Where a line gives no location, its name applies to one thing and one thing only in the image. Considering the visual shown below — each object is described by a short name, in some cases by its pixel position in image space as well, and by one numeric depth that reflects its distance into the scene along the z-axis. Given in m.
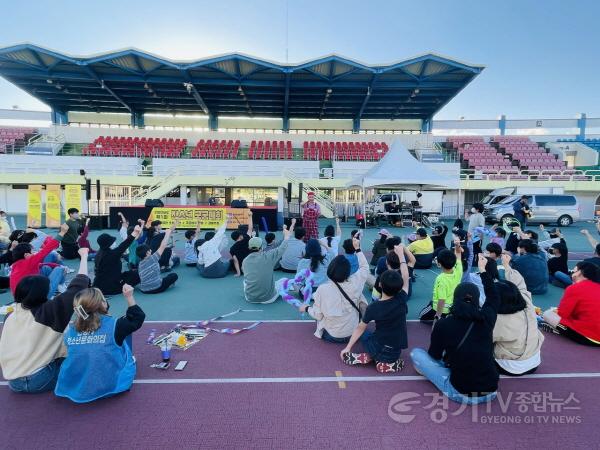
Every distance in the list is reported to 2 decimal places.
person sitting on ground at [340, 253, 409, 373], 3.94
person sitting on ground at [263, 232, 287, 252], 7.52
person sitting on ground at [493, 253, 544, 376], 3.79
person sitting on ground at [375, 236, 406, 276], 6.40
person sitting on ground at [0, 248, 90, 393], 3.51
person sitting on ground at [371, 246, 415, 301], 5.40
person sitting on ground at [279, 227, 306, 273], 9.34
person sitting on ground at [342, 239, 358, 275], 5.57
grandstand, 26.20
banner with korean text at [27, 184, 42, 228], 17.53
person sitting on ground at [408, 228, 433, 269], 8.92
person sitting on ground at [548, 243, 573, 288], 7.99
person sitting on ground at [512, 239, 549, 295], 7.38
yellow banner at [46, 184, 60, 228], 17.92
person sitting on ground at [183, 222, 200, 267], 10.20
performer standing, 11.81
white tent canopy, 16.19
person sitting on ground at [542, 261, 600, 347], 4.79
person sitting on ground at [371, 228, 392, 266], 8.60
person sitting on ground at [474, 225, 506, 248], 8.52
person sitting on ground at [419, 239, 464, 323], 5.07
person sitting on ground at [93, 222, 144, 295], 6.57
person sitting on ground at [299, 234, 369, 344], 4.61
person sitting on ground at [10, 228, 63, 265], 6.80
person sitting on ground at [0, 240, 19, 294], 6.86
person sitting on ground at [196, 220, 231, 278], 8.81
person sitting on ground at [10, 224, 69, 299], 5.62
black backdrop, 18.66
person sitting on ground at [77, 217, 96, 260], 8.63
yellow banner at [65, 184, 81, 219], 17.70
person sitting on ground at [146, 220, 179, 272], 9.22
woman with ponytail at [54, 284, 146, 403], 3.30
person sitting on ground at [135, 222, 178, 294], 7.41
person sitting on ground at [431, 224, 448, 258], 9.45
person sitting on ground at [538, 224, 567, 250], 8.65
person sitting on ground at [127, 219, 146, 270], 9.30
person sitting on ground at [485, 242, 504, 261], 6.23
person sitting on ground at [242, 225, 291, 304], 6.67
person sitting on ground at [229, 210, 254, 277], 8.96
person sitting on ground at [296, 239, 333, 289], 5.94
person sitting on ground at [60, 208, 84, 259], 10.02
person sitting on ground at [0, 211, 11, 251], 9.16
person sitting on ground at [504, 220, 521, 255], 9.03
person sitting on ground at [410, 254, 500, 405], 3.34
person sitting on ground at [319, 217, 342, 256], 7.43
